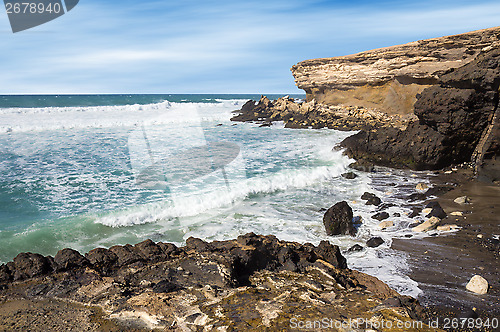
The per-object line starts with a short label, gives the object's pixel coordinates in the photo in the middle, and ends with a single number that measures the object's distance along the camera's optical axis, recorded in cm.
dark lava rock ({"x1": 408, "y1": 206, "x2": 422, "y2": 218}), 698
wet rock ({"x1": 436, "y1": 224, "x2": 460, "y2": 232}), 606
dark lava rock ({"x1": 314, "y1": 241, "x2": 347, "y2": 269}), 436
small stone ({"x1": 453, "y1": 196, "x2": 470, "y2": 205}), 739
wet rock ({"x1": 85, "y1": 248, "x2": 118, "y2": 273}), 390
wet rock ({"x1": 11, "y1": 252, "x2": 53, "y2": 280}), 360
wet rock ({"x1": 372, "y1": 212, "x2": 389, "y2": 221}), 702
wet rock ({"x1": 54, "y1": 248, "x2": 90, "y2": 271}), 377
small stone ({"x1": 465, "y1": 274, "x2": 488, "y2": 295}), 401
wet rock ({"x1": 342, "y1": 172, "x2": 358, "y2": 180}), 1080
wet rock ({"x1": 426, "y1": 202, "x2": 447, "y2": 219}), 662
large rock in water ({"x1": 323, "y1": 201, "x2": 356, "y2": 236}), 642
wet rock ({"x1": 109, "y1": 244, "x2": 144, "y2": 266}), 399
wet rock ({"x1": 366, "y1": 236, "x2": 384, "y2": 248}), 576
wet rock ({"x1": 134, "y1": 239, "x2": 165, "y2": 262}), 404
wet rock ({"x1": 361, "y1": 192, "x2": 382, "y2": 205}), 805
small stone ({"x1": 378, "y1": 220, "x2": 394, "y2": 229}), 658
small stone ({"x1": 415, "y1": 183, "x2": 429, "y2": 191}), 888
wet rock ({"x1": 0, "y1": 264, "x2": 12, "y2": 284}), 351
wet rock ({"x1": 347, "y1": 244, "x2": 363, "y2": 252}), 565
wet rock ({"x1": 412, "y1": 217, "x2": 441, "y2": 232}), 621
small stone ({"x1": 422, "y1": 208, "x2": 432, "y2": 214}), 707
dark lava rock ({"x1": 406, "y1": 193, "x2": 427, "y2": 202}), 805
